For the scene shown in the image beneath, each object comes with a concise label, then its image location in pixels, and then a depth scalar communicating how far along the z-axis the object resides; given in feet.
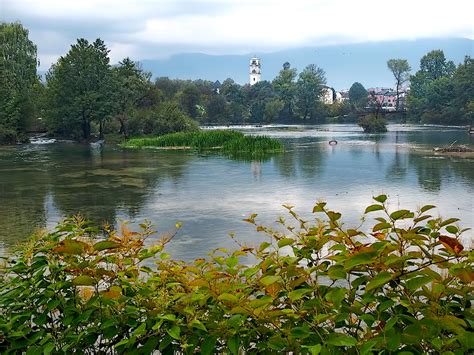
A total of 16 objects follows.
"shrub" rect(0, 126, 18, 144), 183.11
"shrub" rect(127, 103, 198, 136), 193.47
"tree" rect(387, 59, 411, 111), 503.20
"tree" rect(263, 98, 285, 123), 397.19
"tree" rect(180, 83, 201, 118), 323.78
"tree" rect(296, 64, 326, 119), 412.77
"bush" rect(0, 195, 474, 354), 8.84
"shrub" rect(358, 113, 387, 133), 240.73
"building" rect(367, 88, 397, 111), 571.19
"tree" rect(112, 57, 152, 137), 203.21
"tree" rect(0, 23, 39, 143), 189.26
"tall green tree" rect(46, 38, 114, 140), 193.47
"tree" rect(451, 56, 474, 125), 292.81
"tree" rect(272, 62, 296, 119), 419.13
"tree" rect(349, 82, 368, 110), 451.12
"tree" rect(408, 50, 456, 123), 329.52
